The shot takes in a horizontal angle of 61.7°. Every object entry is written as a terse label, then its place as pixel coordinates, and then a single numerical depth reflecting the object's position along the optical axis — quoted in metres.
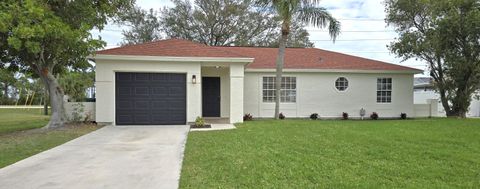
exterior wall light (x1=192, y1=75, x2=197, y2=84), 15.78
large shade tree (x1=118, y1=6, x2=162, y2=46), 34.94
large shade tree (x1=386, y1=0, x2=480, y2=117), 18.33
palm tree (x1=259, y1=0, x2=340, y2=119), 16.69
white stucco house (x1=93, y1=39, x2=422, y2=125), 15.57
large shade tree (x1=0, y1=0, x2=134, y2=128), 11.39
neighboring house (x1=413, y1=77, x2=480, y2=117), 23.60
